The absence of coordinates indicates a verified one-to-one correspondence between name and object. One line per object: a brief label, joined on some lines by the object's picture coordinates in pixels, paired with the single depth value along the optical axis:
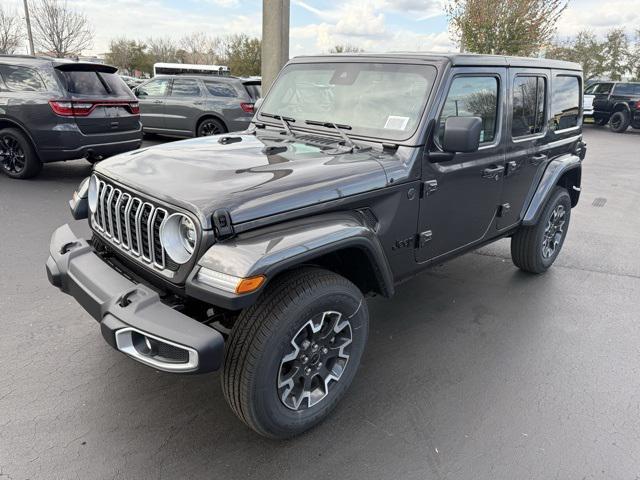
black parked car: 19.31
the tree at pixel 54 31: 34.59
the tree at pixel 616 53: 36.12
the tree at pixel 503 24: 15.83
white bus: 37.74
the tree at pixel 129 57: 56.06
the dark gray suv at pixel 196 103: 10.29
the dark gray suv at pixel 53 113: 6.98
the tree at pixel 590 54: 35.75
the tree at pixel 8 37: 32.66
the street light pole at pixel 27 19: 28.92
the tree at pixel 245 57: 47.56
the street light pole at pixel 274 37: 8.81
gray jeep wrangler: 2.15
